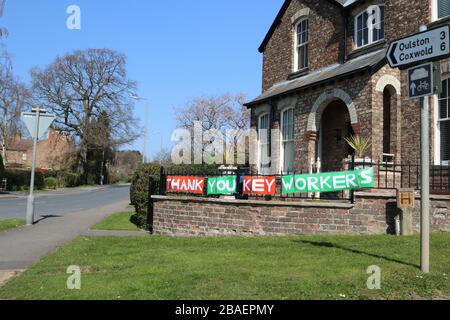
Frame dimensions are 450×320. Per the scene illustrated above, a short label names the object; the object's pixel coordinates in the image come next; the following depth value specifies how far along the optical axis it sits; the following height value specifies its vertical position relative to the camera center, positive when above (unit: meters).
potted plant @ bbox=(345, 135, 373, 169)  13.34 +1.22
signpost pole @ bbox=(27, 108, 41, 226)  14.15 -0.73
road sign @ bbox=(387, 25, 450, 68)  5.89 +1.90
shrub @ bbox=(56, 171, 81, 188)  55.22 +0.05
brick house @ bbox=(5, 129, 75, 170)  62.12 +4.51
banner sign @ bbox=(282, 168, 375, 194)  10.14 +0.10
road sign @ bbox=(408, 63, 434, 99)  6.06 +1.45
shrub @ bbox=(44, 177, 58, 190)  49.25 -0.45
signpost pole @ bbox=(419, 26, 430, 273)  6.10 -0.01
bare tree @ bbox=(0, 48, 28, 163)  53.01 +8.50
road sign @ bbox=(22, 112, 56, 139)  14.23 +1.80
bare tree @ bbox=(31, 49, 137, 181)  54.28 +10.17
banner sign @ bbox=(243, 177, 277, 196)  11.46 -0.04
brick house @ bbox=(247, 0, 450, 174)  13.38 +3.36
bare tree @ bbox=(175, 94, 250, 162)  50.59 +7.54
